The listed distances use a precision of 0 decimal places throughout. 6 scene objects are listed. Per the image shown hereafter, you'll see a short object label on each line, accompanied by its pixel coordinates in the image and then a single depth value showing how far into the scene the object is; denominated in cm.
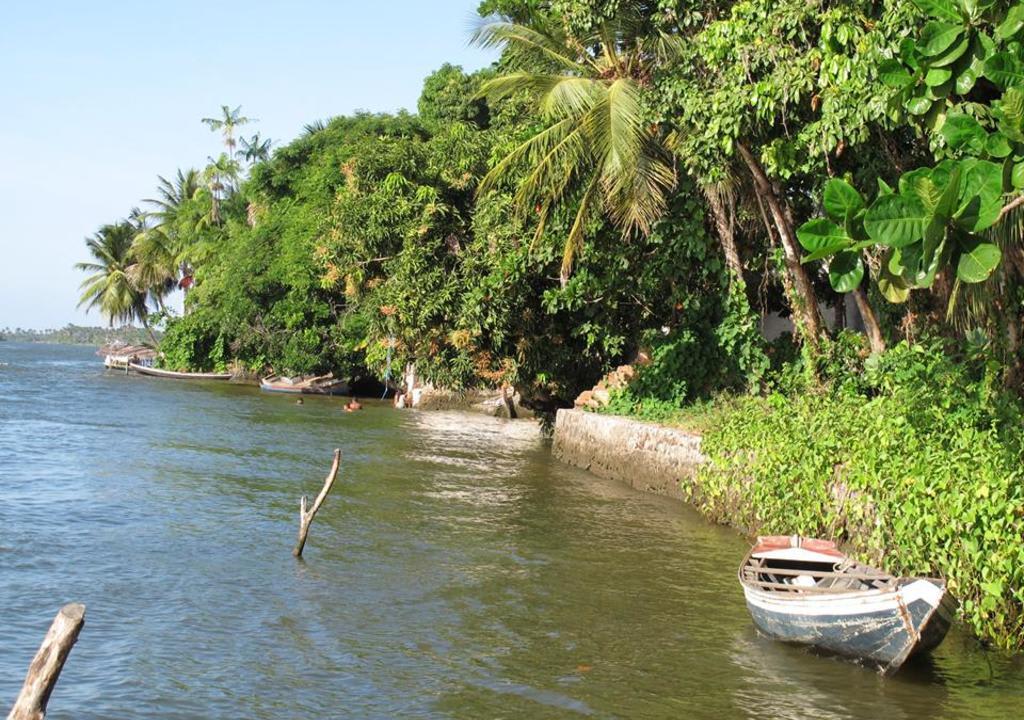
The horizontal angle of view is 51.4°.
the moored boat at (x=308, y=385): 4147
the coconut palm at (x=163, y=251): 5822
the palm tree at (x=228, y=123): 5722
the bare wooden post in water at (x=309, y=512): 1168
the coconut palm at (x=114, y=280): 5966
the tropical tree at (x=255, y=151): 5731
